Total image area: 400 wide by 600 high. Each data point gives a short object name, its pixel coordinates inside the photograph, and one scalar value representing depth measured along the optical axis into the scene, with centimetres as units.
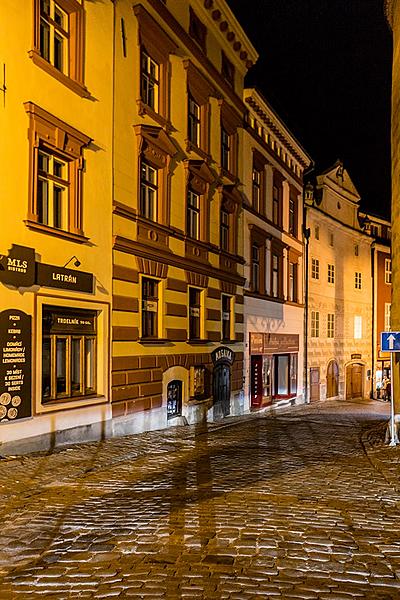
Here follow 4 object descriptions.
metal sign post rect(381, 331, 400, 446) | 1368
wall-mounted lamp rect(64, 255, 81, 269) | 1300
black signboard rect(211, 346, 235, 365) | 2086
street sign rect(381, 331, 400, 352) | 1369
